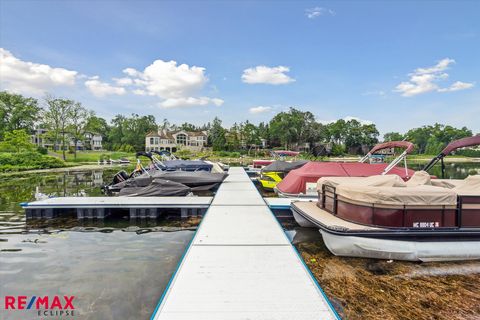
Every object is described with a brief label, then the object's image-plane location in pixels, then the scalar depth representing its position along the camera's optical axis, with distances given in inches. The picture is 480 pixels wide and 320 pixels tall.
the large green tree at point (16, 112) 2217.0
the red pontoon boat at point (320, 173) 376.8
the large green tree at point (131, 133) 2876.5
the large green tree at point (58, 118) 1877.5
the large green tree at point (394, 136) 3738.2
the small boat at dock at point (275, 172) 510.0
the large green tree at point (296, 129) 2728.8
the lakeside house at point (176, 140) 2760.8
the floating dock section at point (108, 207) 336.5
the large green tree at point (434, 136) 3214.1
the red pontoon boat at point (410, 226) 193.6
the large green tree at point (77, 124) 1952.5
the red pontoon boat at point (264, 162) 865.5
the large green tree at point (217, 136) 2588.6
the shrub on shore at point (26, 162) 1090.1
